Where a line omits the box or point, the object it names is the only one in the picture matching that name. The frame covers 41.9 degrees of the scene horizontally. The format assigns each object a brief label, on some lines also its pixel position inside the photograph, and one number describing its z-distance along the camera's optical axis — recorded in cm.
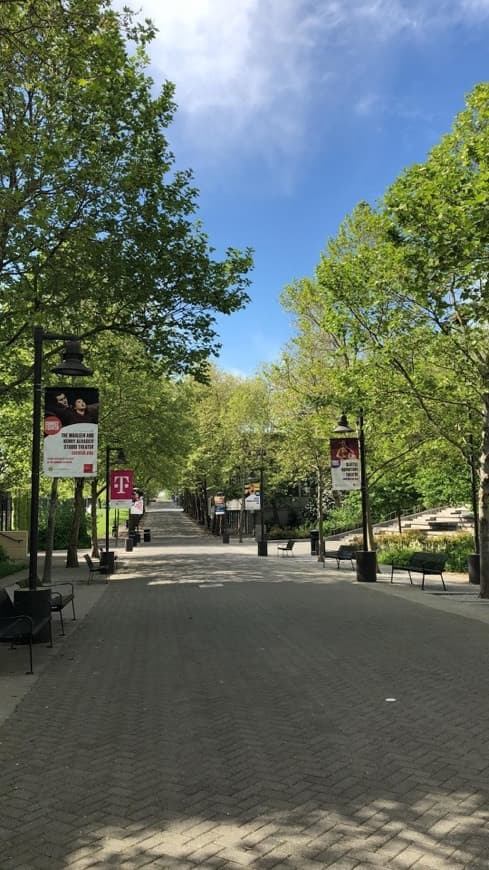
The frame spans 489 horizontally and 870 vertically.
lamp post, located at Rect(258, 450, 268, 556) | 3256
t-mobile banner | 2505
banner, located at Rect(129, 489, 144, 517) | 4031
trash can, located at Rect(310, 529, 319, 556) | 3335
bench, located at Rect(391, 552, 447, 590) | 1773
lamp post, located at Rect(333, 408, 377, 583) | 1948
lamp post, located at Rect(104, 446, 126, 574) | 2335
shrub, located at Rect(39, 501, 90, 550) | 4000
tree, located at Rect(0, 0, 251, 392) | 1098
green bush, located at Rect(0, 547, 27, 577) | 2310
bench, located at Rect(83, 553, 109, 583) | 1947
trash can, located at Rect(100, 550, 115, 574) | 2333
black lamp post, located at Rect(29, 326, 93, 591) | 968
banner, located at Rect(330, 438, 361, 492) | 1925
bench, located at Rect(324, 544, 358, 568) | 2409
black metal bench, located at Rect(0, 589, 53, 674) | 891
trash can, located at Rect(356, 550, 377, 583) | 1948
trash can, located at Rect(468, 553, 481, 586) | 1903
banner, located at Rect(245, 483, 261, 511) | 3547
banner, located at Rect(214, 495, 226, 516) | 4581
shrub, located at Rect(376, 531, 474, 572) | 2331
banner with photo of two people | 1034
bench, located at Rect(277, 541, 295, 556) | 3167
